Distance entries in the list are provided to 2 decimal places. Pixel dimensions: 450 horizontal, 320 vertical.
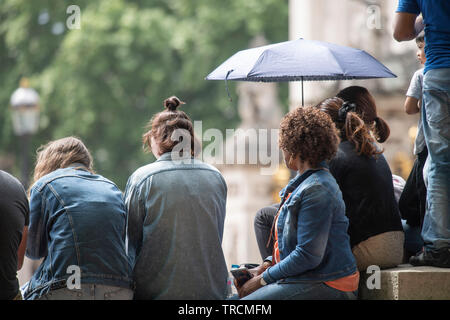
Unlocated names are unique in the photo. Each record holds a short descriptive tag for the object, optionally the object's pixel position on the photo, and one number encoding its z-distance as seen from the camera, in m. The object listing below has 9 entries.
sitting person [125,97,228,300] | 10.08
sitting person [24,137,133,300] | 9.70
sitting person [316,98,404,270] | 10.42
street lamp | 32.78
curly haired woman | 9.37
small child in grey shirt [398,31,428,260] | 11.23
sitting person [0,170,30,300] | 9.60
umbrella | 12.07
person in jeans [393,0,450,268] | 10.20
